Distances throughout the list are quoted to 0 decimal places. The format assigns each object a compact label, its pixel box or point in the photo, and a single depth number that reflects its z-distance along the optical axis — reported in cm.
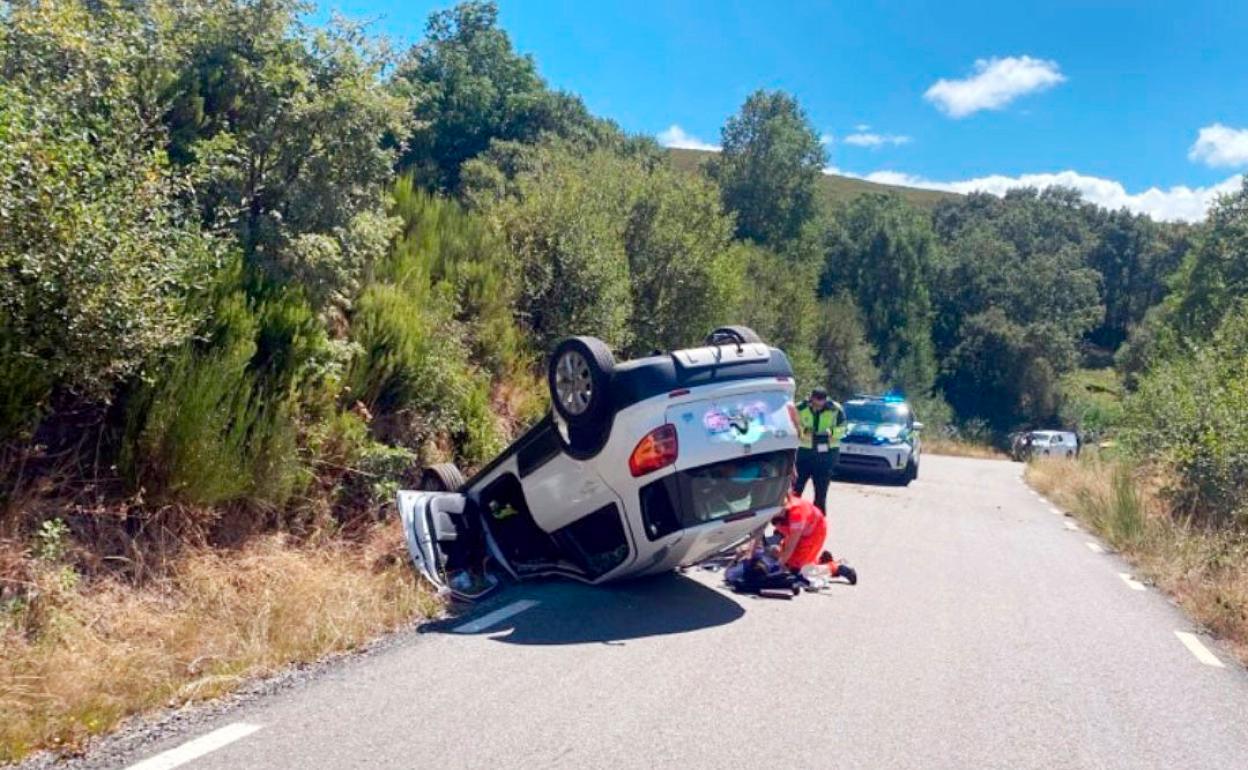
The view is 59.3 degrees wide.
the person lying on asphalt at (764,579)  872
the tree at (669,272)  2067
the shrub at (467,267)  1359
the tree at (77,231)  603
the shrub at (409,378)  1034
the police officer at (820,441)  1307
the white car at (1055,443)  4125
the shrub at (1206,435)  1380
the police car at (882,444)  2170
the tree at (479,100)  3772
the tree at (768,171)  5097
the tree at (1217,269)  4078
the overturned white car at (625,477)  748
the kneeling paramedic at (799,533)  906
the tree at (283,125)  940
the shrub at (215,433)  728
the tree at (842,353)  4981
